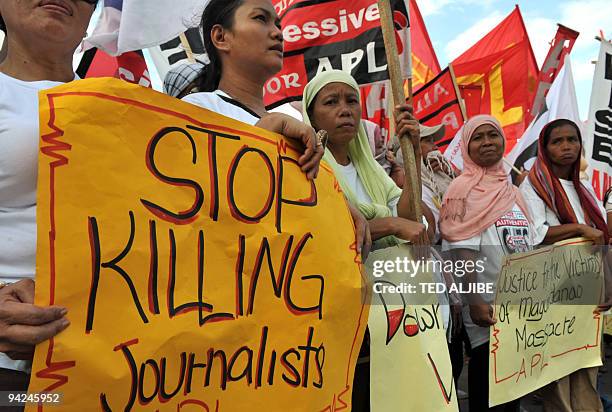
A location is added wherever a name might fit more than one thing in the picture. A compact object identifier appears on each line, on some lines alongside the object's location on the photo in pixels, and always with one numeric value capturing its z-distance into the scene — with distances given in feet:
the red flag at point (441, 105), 19.25
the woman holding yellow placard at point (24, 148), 3.06
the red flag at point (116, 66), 11.84
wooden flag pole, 6.39
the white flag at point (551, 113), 17.07
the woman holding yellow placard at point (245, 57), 5.07
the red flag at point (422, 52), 25.63
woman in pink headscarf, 8.70
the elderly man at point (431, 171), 10.27
